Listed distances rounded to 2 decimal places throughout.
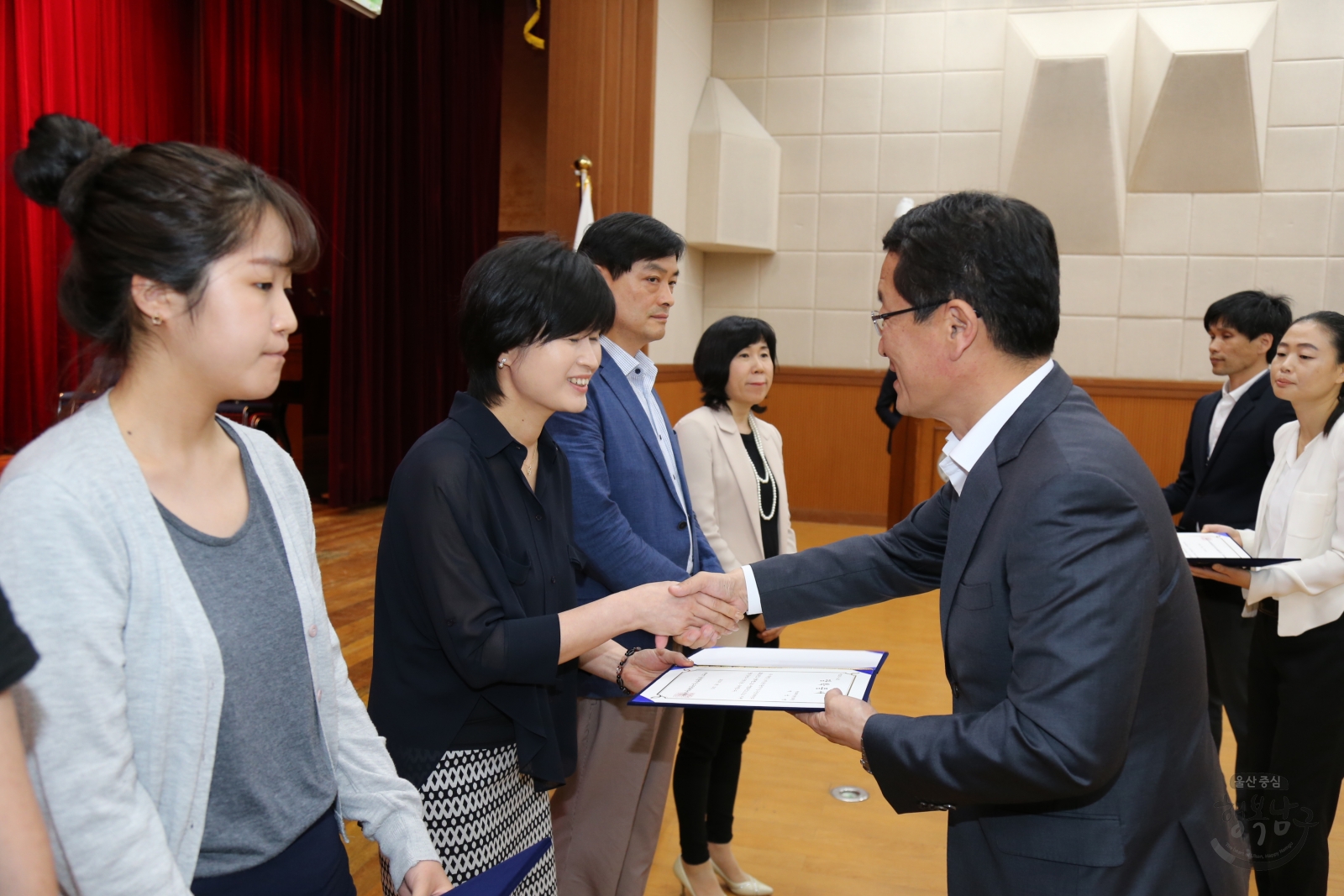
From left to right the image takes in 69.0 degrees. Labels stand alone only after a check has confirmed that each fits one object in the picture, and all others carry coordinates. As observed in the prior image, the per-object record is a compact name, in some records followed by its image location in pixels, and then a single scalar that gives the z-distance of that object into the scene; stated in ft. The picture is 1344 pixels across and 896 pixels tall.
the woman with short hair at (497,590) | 5.09
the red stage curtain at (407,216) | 25.30
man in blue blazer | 7.03
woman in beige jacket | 8.99
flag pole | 17.58
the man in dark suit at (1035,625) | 3.90
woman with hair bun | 3.03
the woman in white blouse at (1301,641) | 8.19
